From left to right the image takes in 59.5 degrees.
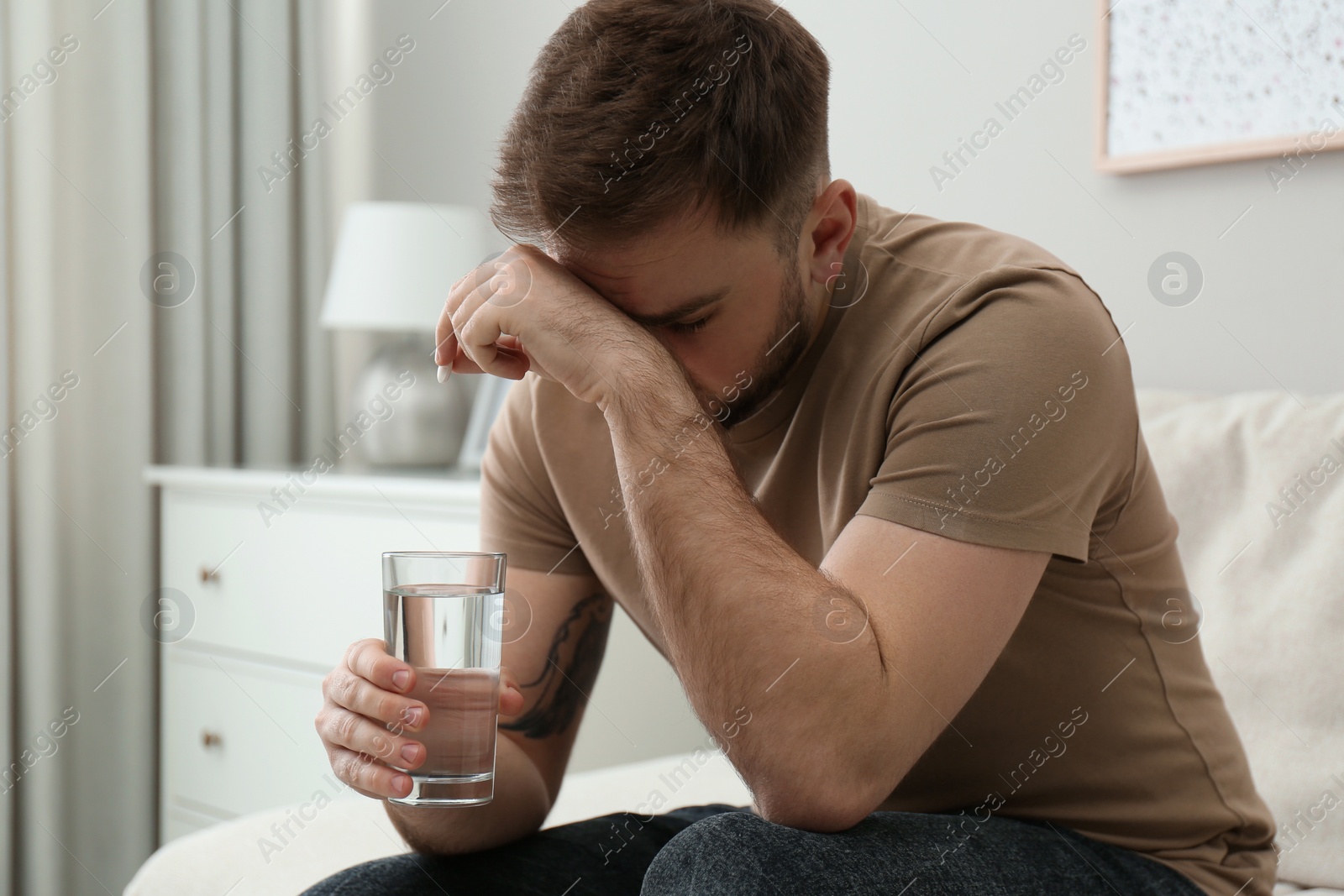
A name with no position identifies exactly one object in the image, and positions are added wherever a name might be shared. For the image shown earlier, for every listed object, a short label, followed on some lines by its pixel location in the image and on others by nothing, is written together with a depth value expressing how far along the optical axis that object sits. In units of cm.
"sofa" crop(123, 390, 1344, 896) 106
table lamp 208
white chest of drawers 182
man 74
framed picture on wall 133
